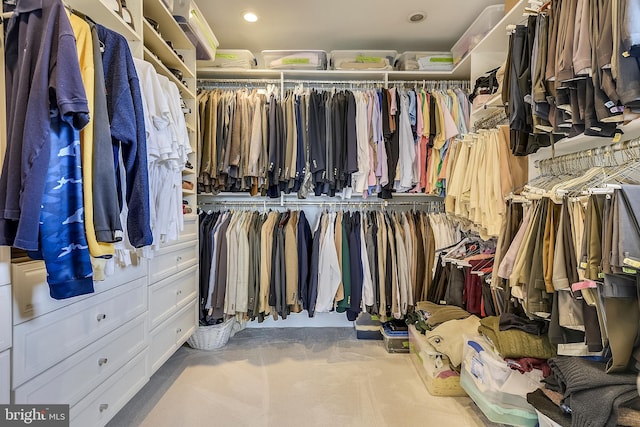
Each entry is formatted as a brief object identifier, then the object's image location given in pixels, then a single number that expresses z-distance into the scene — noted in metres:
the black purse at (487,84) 2.01
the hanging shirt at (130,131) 1.10
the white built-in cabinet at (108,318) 0.95
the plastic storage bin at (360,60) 2.62
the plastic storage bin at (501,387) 1.38
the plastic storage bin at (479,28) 2.13
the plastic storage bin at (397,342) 2.41
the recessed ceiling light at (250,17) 2.32
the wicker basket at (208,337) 2.42
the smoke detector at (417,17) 2.31
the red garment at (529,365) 1.36
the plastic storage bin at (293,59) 2.57
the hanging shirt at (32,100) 0.82
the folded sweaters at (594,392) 0.97
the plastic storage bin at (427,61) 2.60
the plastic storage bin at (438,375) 1.87
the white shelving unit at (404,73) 2.22
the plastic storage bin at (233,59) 2.58
